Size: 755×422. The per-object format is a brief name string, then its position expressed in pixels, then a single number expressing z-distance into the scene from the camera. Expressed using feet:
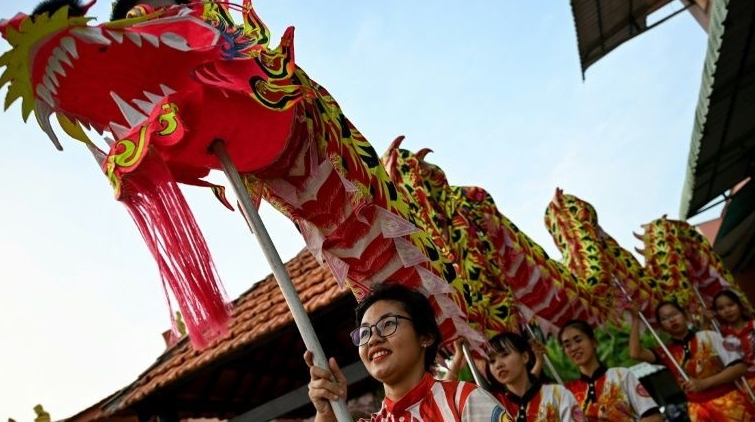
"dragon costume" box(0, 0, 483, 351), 6.35
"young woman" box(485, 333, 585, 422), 10.11
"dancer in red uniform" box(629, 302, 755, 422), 14.46
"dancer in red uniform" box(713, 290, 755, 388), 15.49
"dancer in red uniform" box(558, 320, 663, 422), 11.68
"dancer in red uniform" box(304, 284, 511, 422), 5.44
